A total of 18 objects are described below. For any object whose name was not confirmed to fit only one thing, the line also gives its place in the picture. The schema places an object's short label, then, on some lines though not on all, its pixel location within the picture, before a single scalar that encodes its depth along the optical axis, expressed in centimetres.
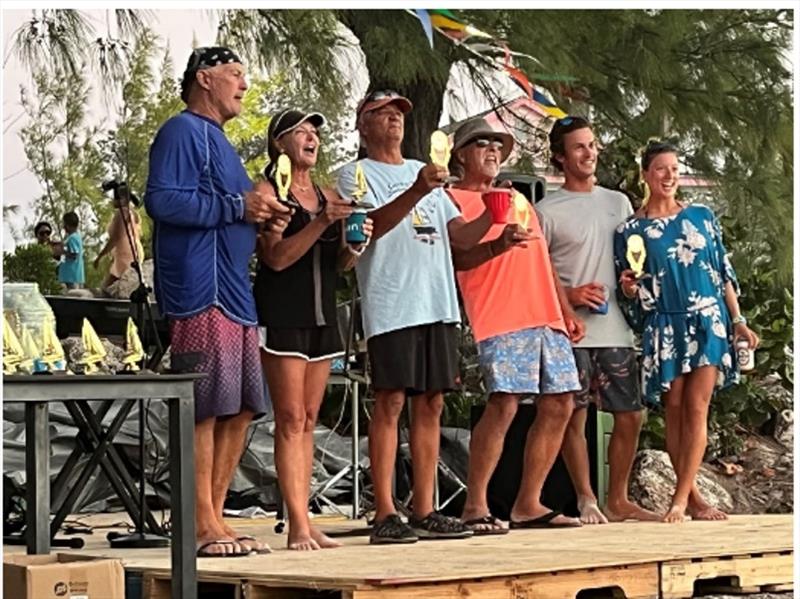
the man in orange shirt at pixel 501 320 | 729
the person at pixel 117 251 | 1300
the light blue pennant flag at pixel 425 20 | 751
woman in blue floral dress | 768
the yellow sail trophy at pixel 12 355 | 543
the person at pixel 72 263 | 1345
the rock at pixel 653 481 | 987
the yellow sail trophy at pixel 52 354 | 552
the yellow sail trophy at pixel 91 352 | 559
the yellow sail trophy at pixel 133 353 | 561
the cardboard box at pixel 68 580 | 512
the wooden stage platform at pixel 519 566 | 554
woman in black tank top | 642
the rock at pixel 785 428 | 1152
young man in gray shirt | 771
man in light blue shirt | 673
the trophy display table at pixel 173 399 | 530
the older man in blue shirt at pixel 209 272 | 619
